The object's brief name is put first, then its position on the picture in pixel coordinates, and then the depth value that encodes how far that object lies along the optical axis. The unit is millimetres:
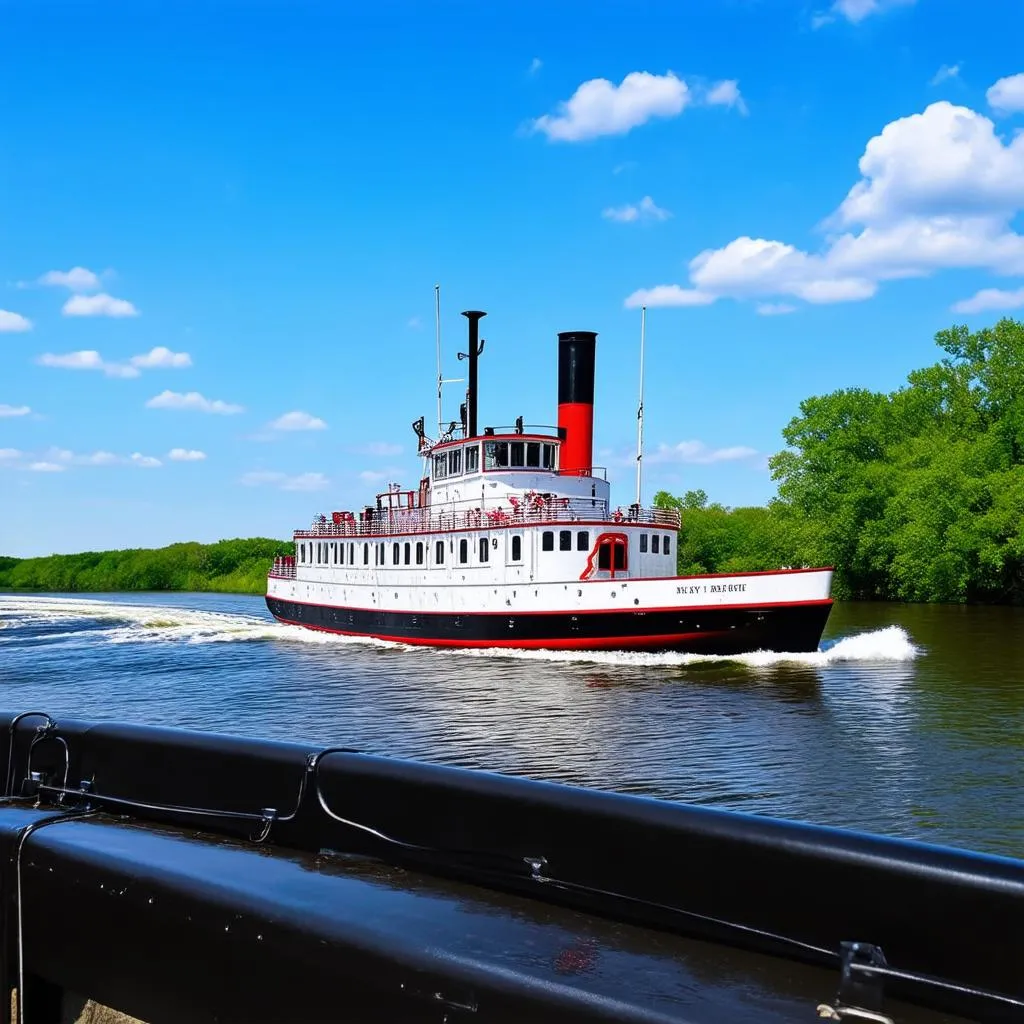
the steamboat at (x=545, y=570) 29484
